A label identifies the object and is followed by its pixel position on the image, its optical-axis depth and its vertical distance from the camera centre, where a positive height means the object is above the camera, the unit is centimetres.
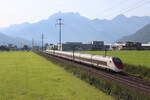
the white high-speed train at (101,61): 3794 -295
